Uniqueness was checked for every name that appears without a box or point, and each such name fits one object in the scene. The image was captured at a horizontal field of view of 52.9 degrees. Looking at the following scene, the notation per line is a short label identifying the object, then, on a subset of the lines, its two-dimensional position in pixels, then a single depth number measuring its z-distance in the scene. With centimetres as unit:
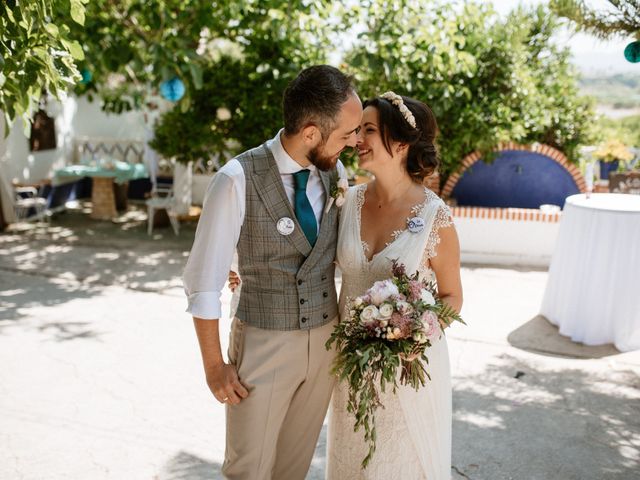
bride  245
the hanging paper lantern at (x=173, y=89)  662
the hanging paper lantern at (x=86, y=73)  658
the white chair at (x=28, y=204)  987
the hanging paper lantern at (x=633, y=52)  430
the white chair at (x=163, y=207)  970
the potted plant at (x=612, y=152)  822
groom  211
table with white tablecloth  516
